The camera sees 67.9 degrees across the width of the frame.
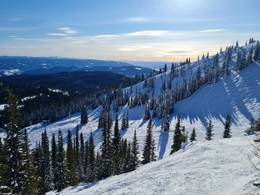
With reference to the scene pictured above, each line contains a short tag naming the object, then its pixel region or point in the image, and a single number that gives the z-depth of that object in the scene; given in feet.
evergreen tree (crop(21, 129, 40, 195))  60.54
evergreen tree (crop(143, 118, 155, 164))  154.07
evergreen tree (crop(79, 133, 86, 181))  181.03
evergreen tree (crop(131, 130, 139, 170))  136.73
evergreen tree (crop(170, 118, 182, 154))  151.49
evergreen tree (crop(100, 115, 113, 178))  134.15
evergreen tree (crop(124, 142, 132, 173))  137.77
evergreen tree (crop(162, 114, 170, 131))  287.71
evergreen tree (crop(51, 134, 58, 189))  174.54
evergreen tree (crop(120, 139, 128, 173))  145.67
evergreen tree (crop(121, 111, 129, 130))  315.65
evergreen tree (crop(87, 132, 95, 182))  143.58
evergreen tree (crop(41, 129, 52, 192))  164.02
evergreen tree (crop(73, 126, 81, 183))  153.60
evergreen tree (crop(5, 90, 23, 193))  56.63
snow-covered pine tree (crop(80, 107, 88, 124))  377.23
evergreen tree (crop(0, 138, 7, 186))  54.83
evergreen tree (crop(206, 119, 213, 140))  205.95
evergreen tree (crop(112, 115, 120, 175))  140.23
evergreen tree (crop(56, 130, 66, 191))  137.13
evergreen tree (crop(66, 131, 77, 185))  148.42
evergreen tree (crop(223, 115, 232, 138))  190.43
